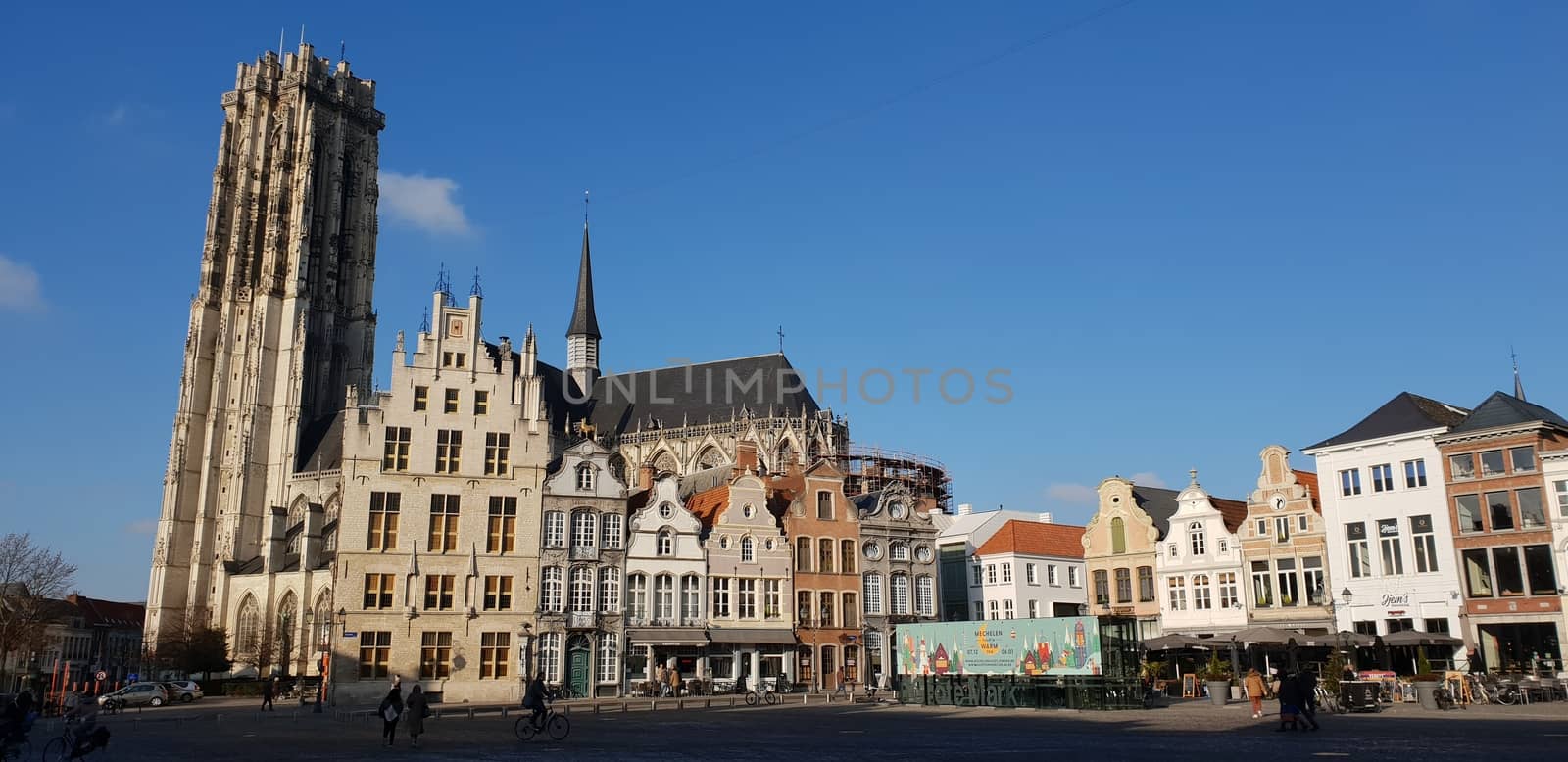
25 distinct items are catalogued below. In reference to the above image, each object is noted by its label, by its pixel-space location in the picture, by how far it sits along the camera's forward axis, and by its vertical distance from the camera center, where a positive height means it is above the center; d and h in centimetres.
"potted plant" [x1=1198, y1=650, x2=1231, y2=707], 3123 -82
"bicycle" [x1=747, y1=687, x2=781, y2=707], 3701 -139
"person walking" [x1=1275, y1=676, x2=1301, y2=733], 2122 -91
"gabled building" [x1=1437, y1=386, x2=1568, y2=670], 3734 +362
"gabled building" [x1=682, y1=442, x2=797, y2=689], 4478 +236
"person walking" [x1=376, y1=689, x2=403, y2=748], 2088 -97
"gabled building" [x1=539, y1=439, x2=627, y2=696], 4228 +282
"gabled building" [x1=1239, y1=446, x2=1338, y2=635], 4306 +343
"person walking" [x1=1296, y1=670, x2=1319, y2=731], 2134 -87
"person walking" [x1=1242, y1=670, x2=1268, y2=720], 2498 -81
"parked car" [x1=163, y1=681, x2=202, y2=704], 4606 -132
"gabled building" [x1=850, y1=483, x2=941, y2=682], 4809 +324
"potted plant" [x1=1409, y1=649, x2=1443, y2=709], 2759 -91
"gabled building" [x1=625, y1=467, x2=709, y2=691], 4341 +231
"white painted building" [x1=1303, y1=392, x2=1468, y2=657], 3962 +412
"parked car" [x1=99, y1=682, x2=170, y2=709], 4362 -140
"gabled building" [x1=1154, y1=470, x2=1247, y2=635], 4553 +295
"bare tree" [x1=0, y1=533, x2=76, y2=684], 5656 +313
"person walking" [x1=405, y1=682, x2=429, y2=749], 2016 -98
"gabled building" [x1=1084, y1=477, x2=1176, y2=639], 4884 +377
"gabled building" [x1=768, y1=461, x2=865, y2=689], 4666 +290
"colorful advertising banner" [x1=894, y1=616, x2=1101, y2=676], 3014 +7
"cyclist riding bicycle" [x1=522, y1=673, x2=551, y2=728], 2184 -80
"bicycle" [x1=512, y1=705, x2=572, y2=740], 2209 -135
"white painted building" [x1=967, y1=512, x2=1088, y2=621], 5312 +328
